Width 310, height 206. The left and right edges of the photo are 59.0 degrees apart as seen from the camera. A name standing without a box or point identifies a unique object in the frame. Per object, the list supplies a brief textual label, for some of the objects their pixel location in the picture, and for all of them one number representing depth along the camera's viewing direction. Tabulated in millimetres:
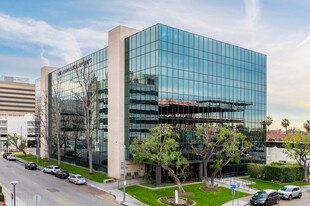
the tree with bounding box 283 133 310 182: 42344
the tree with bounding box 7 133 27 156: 69075
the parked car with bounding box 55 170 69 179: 40781
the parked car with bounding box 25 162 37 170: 49466
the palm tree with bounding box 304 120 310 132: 95281
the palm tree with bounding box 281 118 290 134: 112638
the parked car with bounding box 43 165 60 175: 44759
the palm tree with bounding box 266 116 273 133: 121606
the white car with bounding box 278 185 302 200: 31250
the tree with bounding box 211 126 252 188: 33500
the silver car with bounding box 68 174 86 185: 36956
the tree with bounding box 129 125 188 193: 31125
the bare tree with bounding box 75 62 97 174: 46797
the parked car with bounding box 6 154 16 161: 63469
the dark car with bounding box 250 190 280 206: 27750
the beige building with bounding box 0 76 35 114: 163125
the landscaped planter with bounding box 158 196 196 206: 27641
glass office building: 37188
